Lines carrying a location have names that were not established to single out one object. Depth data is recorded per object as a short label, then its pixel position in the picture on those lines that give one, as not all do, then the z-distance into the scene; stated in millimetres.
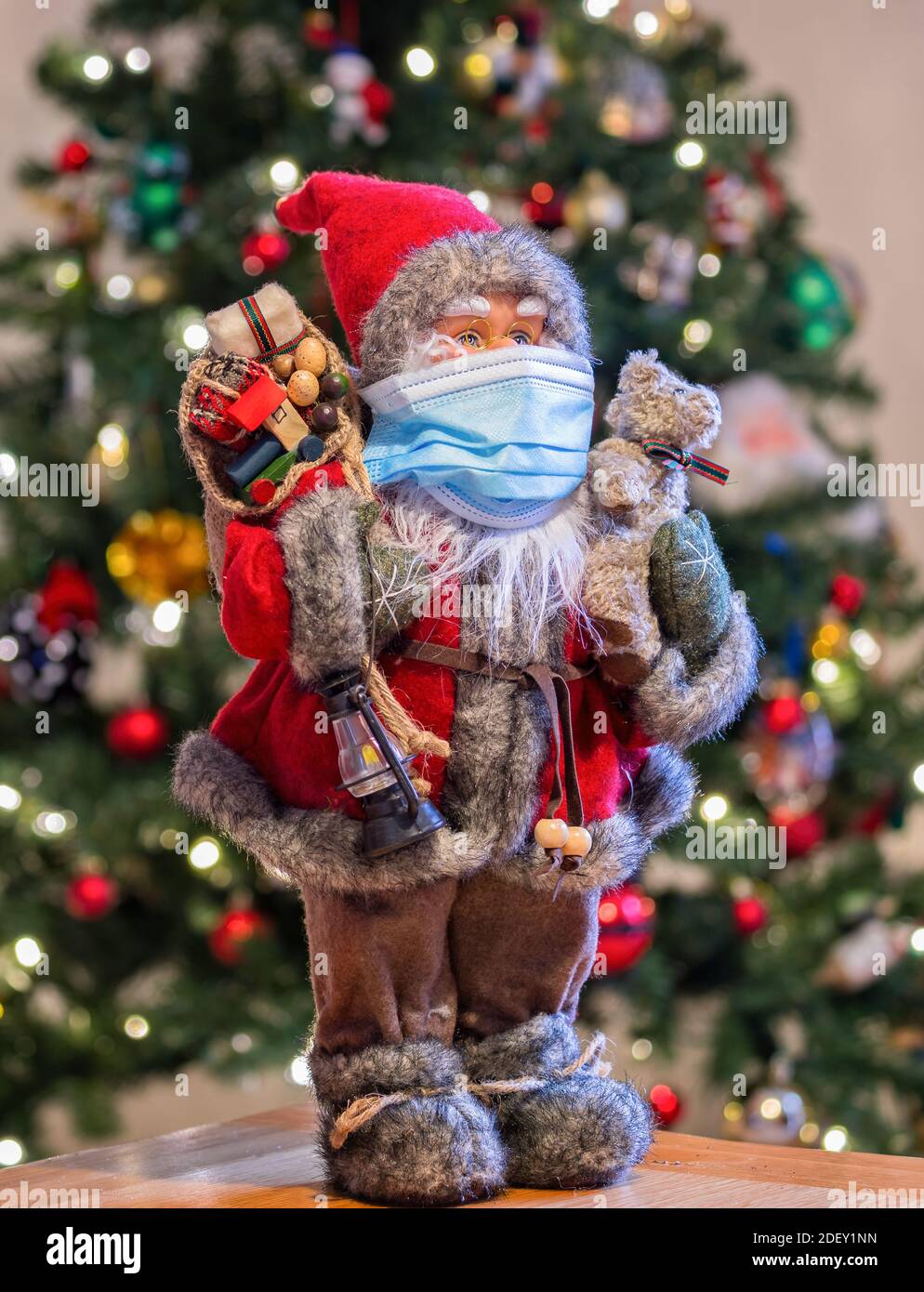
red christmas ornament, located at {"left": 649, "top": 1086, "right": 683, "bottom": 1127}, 1597
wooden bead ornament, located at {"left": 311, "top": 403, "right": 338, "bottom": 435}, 1098
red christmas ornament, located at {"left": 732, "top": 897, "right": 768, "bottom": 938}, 2080
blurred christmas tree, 1913
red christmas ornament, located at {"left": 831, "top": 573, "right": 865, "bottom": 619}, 2135
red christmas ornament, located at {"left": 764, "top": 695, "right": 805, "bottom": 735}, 2051
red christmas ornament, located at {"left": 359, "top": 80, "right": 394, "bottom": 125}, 1907
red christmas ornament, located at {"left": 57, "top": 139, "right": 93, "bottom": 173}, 1989
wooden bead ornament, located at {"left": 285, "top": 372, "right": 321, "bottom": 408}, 1096
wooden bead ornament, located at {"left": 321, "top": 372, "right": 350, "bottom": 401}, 1111
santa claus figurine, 1046
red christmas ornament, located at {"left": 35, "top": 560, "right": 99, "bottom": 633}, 1958
